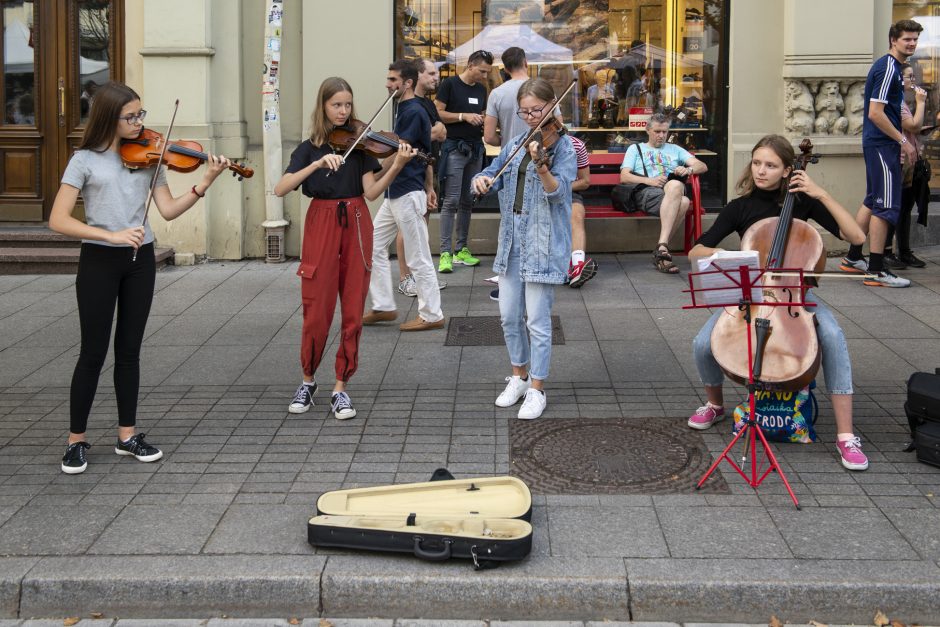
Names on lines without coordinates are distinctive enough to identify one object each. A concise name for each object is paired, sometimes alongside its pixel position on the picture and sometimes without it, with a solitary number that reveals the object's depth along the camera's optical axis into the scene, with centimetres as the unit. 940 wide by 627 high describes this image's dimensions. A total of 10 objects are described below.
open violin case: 452
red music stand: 528
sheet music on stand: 530
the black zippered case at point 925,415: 554
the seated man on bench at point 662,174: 1044
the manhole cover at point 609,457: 541
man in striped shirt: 956
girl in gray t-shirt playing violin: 556
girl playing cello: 565
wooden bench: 1143
